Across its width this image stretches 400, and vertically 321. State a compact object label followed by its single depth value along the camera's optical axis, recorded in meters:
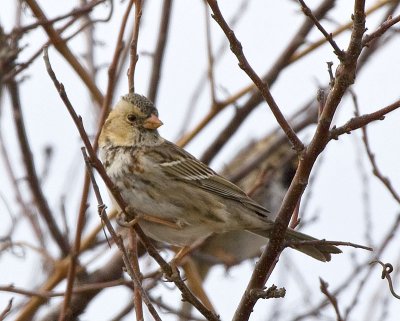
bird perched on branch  7.21
